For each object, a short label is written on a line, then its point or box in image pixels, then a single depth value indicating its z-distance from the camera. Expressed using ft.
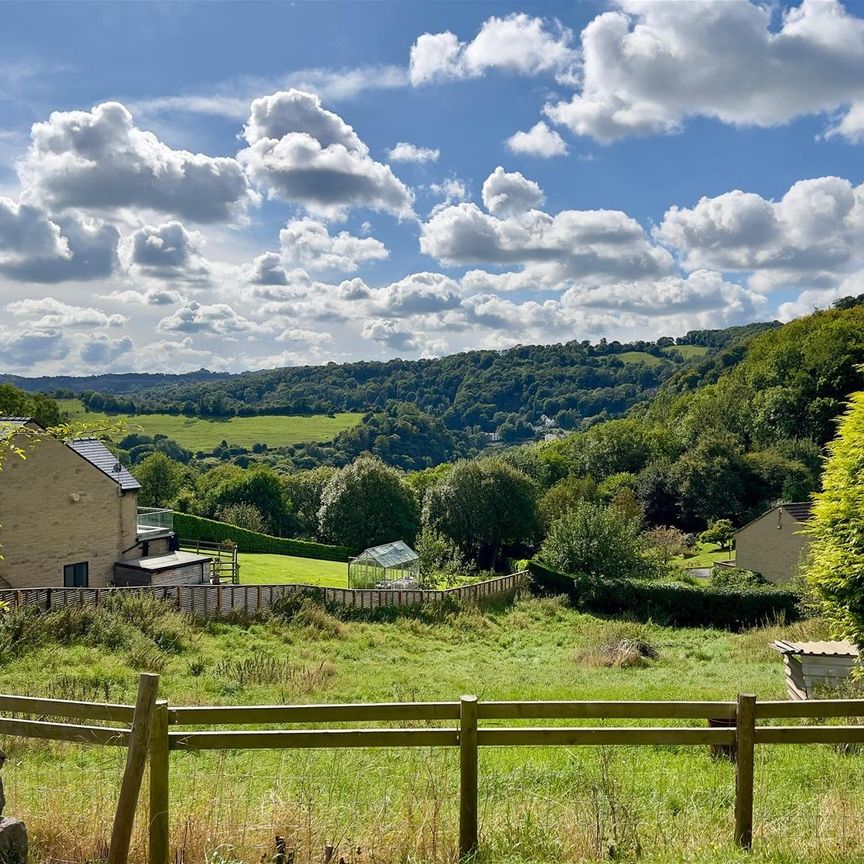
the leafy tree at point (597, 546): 117.29
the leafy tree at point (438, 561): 119.85
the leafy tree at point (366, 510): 174.40
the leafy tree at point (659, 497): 201.46
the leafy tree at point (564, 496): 175.32
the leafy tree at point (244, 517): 189.98
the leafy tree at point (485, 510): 159.94
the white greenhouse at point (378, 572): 114.11
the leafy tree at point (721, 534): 170.91
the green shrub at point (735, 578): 112.09
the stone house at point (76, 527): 90.53
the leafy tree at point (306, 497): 218.18
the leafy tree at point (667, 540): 156.74
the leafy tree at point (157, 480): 232.94
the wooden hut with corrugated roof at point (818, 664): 36.40
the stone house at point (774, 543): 121.80
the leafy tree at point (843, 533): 28.04
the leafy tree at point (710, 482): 190.90
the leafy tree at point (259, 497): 213.05
